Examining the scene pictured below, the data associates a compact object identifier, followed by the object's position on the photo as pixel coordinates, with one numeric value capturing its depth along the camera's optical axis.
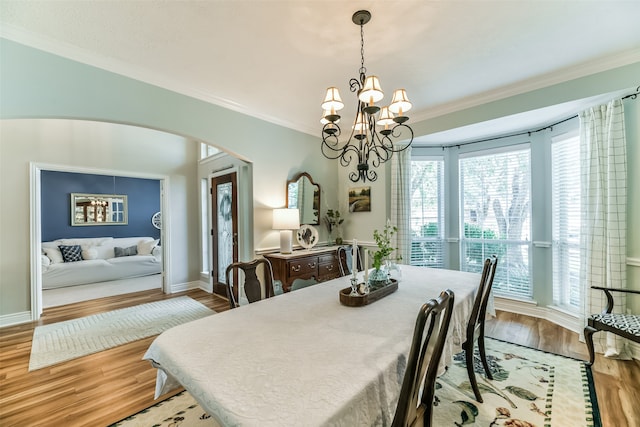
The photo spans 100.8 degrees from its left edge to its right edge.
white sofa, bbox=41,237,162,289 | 5.39
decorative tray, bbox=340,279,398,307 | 1.75
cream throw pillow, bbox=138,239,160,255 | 7.07
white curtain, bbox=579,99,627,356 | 2.50
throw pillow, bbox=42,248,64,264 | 5.75
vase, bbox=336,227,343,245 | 4.43
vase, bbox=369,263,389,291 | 2.00
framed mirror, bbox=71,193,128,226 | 6.87
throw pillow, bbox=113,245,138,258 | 6.84
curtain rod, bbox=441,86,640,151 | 2.47
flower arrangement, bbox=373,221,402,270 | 2.01
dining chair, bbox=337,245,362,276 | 2.79
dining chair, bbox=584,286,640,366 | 2.03
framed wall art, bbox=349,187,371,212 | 4.38
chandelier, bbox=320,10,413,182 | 1.77
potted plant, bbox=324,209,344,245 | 4.44
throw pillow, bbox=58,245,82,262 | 5.98
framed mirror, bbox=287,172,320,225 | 3.93
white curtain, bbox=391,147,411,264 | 4.02
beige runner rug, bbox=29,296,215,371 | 2.77
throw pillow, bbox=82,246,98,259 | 6.29
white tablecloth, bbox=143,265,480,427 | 0.84
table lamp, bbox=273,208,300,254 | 3.45
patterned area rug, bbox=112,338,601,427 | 1.76
